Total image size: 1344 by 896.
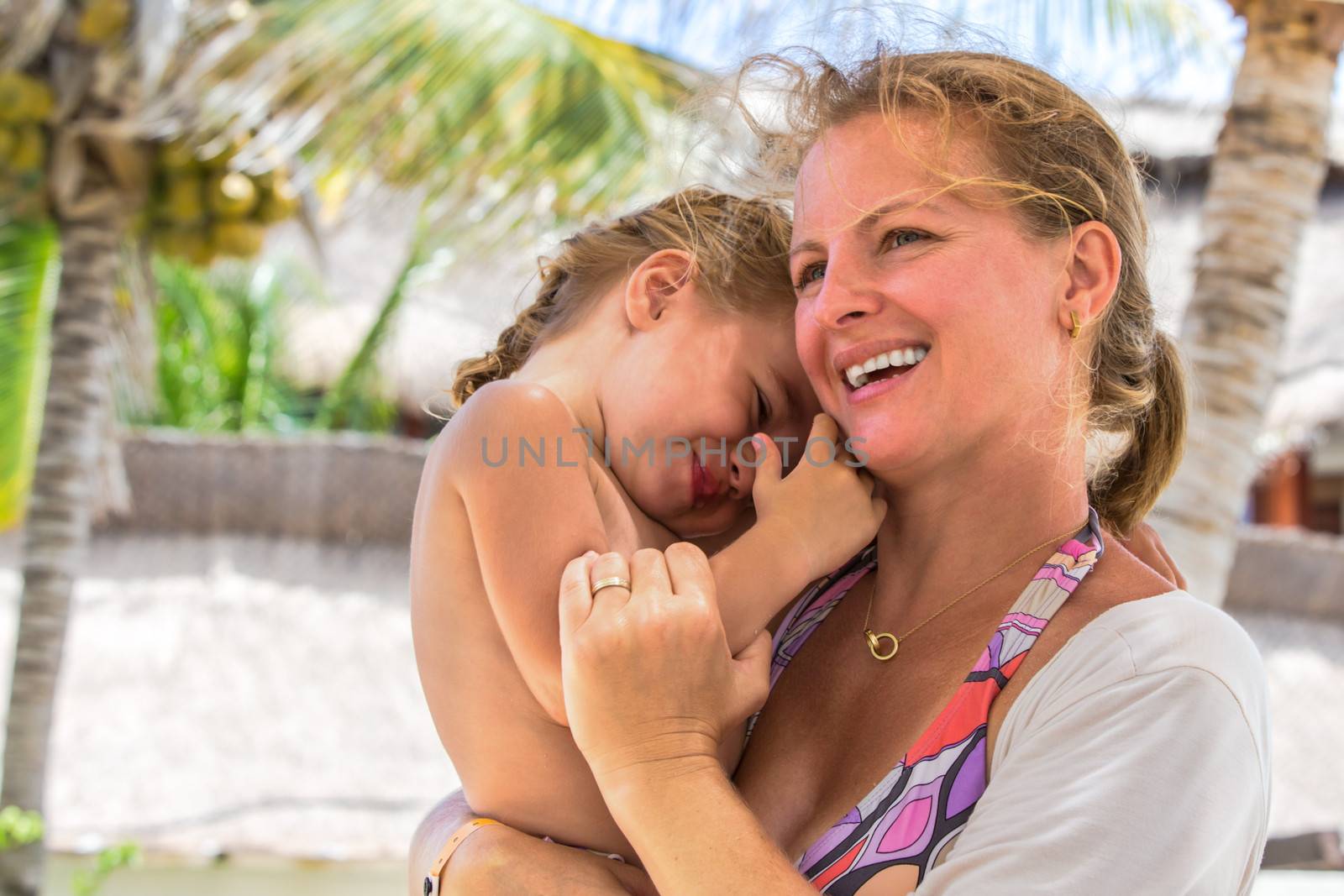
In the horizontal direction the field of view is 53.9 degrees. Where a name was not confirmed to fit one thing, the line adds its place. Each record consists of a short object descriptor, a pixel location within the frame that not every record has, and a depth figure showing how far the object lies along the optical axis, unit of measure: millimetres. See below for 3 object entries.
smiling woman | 1220
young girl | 1537
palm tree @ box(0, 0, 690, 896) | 5340
